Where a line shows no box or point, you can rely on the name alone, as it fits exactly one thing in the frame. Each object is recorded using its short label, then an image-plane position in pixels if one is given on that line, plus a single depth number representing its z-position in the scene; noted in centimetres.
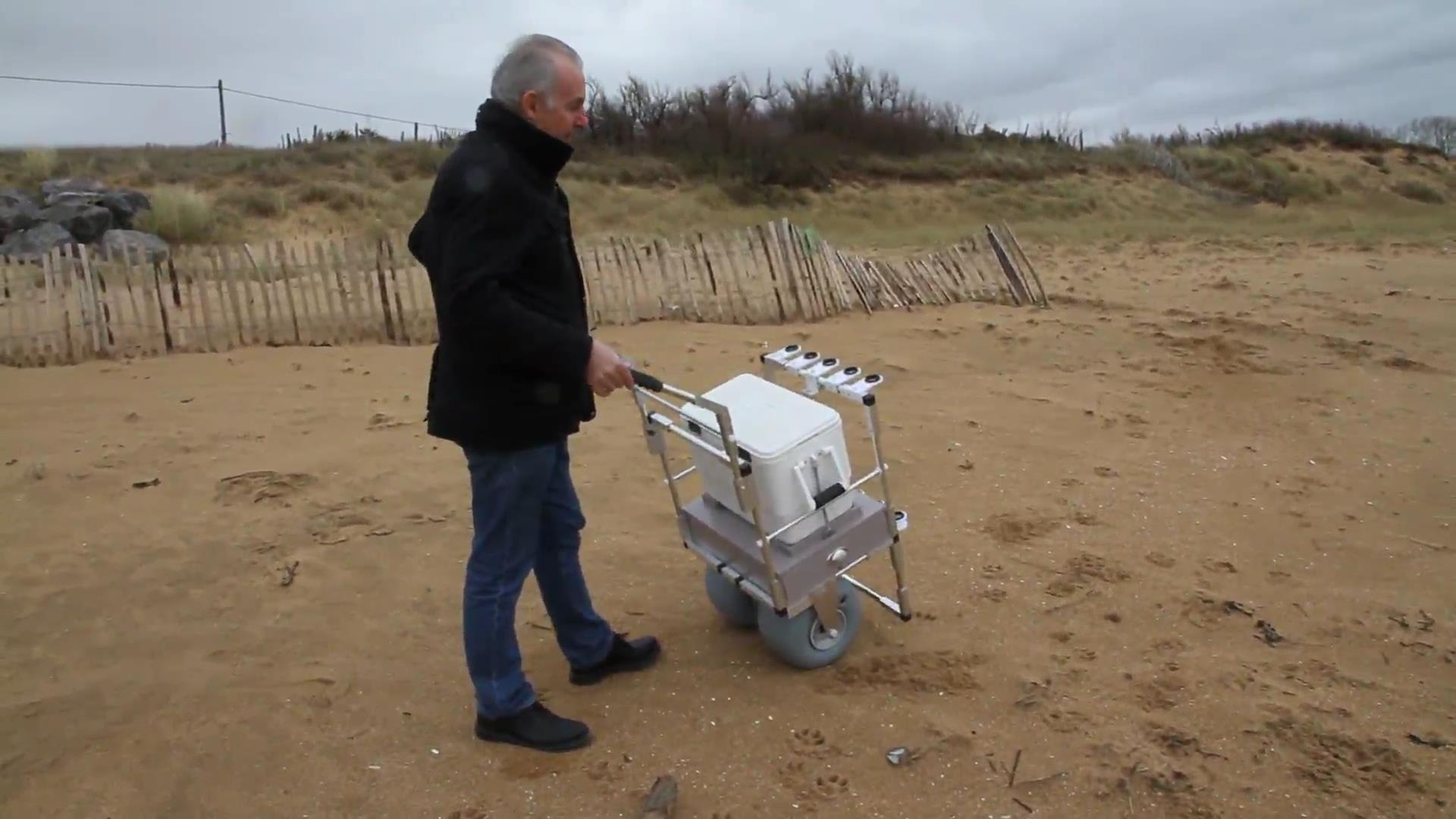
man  235
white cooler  283
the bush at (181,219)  1595
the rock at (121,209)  1616
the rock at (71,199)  1589
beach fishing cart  283
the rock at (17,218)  1518
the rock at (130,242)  1354
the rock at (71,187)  1692
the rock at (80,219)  1505
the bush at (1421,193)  2520
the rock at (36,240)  1376
